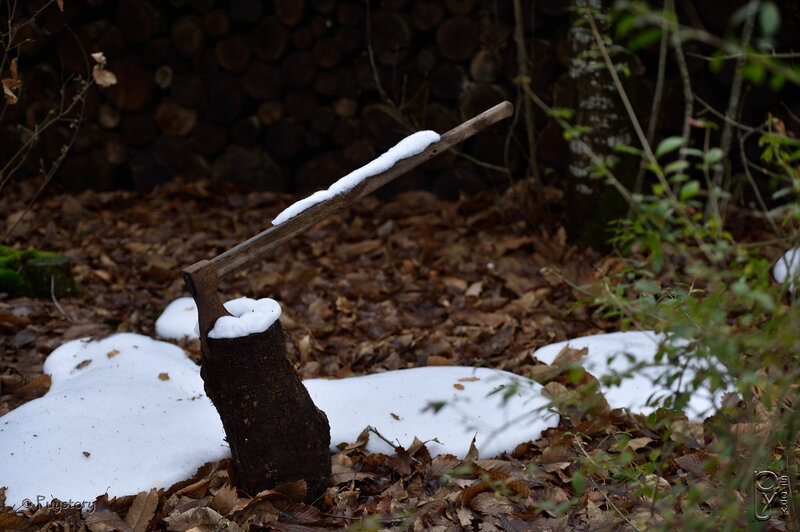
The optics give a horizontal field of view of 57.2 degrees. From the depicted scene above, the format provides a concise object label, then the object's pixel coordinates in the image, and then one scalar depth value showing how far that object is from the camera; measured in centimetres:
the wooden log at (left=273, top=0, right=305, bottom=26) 544
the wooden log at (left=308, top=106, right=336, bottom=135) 567
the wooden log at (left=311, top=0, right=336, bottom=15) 536
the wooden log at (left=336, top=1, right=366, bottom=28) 534
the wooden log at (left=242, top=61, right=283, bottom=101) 569
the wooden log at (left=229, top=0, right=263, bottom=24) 553
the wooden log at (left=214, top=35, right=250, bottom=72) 570
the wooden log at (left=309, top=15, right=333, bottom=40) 543
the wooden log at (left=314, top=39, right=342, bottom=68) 547
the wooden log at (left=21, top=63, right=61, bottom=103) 608
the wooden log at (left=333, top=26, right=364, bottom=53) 539
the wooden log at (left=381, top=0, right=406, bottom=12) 518
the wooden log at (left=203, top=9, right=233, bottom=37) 568
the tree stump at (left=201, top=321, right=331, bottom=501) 211
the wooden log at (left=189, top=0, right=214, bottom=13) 570
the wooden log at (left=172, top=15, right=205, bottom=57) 581
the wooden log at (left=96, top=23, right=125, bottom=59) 595
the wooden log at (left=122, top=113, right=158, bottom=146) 614
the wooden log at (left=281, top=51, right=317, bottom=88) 555
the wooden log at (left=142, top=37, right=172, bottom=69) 593
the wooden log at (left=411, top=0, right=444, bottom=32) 508
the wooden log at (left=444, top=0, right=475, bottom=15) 500
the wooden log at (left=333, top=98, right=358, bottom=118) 560
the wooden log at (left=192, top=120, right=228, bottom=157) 600
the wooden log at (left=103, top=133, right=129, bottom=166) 627
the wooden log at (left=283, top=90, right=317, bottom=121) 570
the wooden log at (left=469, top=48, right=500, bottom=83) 504
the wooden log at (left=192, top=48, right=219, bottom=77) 584
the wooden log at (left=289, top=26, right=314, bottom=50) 549
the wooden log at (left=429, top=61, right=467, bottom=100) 515
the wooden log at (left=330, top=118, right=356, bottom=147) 564
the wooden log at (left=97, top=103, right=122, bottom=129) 618
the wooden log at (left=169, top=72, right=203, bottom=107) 593
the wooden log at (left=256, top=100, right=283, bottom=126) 580
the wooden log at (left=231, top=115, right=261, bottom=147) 591
